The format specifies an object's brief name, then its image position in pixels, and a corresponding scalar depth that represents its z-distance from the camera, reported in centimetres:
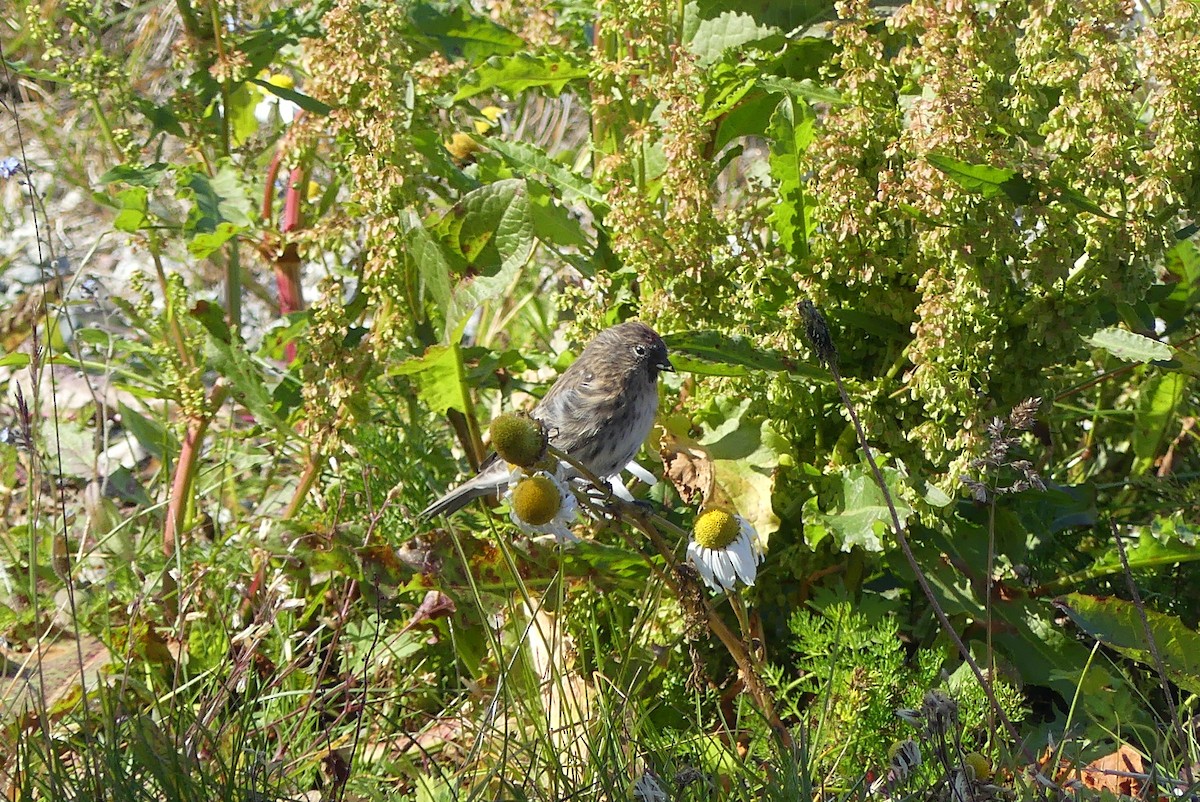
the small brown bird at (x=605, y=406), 607
